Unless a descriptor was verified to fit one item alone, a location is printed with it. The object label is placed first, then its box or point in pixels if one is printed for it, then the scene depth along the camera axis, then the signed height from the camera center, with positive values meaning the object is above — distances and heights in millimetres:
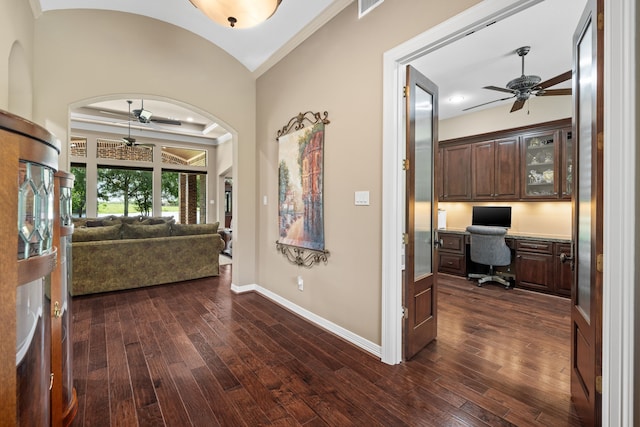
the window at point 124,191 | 8016 +585
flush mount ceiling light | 2006 +1442
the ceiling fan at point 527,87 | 3254 +1462
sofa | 3932 -642
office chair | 4375 -564
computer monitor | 4977 -69
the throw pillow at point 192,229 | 4750 -287
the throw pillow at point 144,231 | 4328 -293
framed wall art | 3037 +253
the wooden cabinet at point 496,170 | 4801 +728
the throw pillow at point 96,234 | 3951 -304
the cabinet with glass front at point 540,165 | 4402 +729
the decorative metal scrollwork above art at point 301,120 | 2984 +1016
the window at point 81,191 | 7535 +539
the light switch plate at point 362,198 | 2527 +123
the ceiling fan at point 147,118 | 5867 +1993
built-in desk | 4043 -770
